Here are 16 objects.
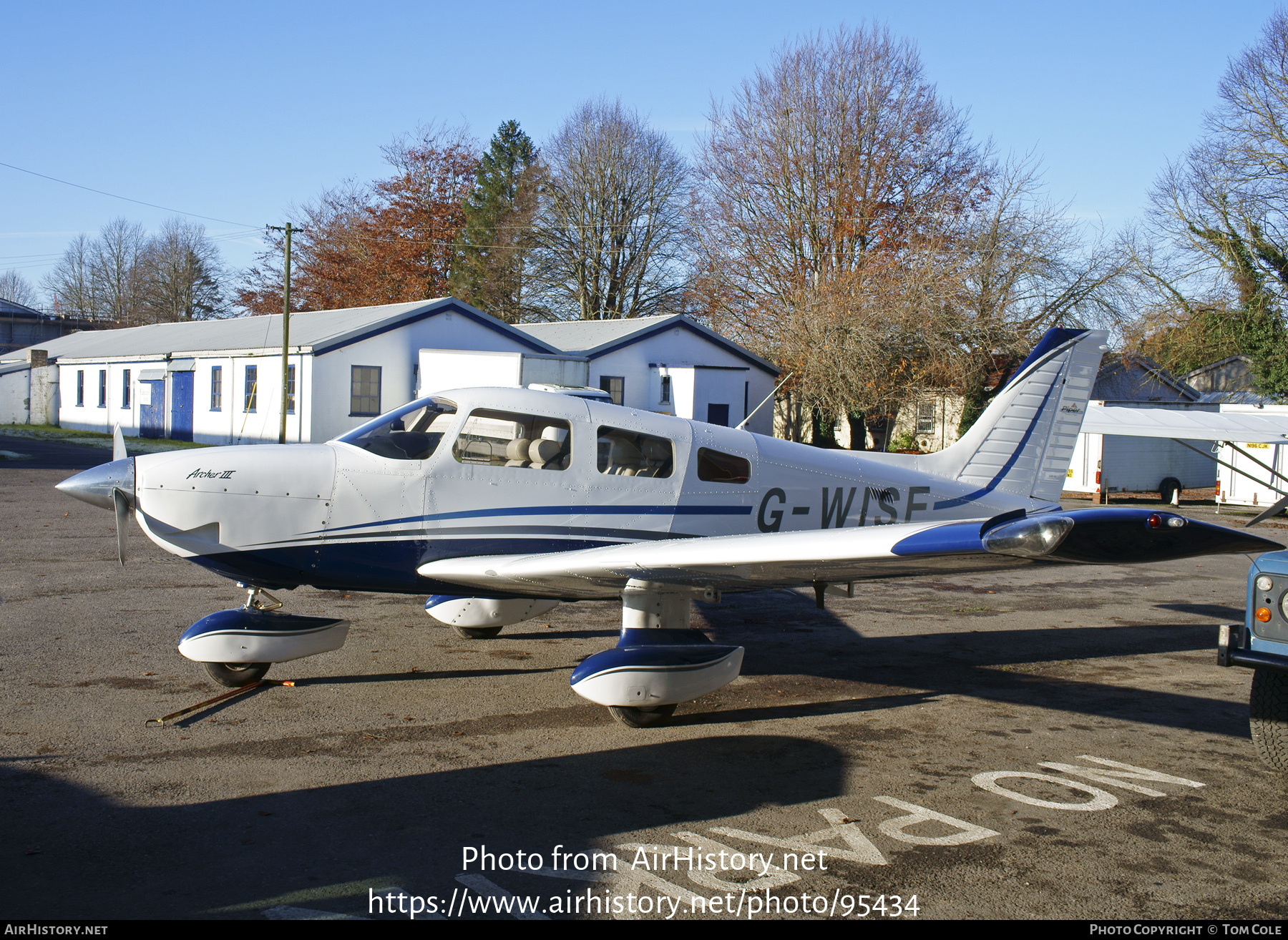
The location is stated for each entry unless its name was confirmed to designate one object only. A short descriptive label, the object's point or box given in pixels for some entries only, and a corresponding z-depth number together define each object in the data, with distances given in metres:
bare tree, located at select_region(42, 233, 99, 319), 90.69
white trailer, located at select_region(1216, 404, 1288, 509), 22.97
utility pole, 28.56
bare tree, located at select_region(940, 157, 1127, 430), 31.95
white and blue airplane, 6.14
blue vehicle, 4.91
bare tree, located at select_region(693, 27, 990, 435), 36.78
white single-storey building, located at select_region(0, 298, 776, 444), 29.75
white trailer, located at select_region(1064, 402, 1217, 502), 25.55
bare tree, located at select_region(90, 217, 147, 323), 86.69
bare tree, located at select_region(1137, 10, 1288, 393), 28.94
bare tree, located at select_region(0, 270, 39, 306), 116.81
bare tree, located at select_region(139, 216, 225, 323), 74.25
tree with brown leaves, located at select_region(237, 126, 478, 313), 54.12
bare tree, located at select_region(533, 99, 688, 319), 49.56
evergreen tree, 51.91
